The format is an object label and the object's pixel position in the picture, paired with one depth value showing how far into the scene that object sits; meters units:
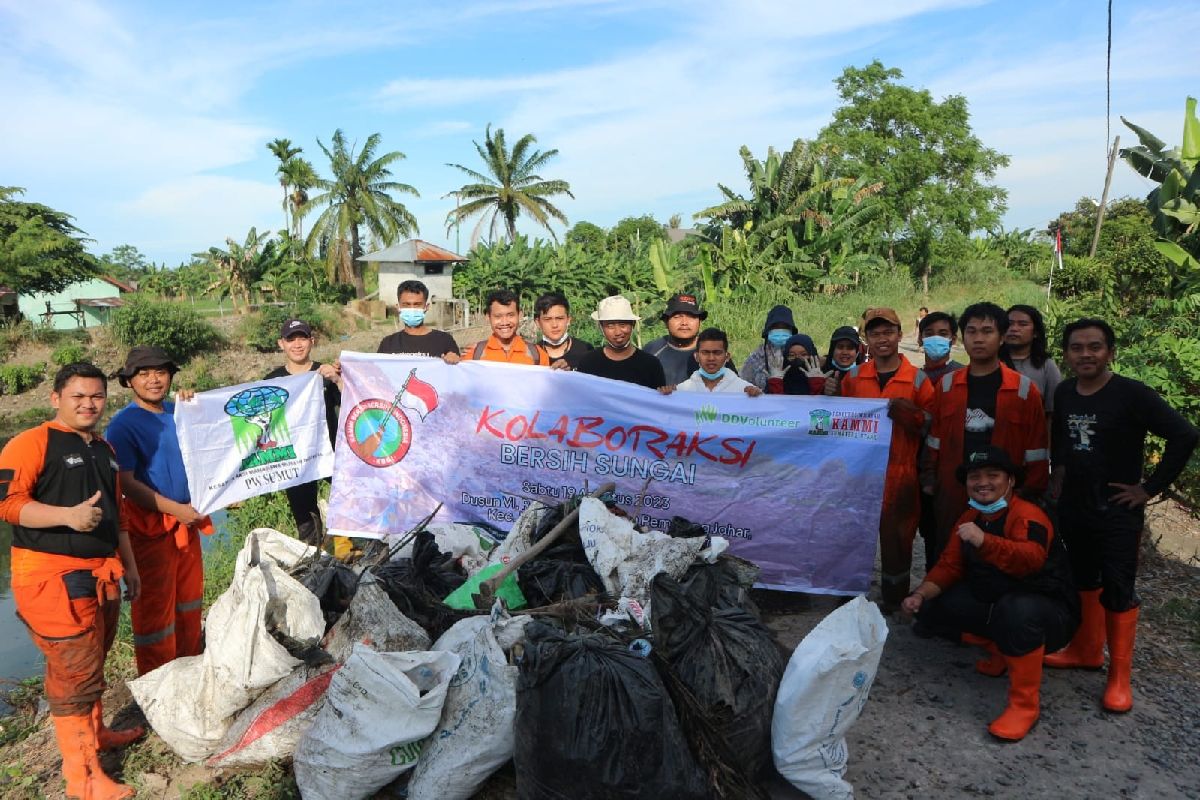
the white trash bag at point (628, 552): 3.49
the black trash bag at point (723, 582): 3.39
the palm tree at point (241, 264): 31.75
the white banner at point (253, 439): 4.30
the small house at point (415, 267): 33.34
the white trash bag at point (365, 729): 2.74
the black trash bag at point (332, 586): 3.76
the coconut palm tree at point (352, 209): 36.16
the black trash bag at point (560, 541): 3.90
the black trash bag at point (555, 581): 3.63
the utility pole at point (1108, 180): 20.23
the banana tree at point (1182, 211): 7.80
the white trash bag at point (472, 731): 2.81
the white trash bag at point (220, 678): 3.23
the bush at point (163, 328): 23.59
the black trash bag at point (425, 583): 3.59
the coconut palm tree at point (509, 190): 36.23
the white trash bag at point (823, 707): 2.80
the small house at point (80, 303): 34.44
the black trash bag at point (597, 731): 2.49
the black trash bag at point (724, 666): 2.77
